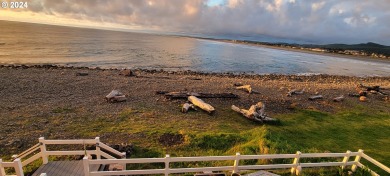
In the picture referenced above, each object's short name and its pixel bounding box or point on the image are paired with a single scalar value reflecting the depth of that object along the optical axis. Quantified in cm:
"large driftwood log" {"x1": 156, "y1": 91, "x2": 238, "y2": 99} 1970
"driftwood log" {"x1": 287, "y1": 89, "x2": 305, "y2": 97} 2424
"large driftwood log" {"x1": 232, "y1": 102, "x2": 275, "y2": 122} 1591
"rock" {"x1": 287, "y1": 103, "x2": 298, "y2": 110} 1948
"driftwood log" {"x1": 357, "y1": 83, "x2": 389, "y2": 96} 2981
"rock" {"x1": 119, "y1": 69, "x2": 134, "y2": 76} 3228
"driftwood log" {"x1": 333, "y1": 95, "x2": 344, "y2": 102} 2295
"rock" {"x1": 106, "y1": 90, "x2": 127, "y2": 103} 1853
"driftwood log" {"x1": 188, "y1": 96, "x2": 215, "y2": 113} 1693
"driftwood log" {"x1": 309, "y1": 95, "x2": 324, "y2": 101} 2309
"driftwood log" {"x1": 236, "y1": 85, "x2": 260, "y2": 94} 2399
